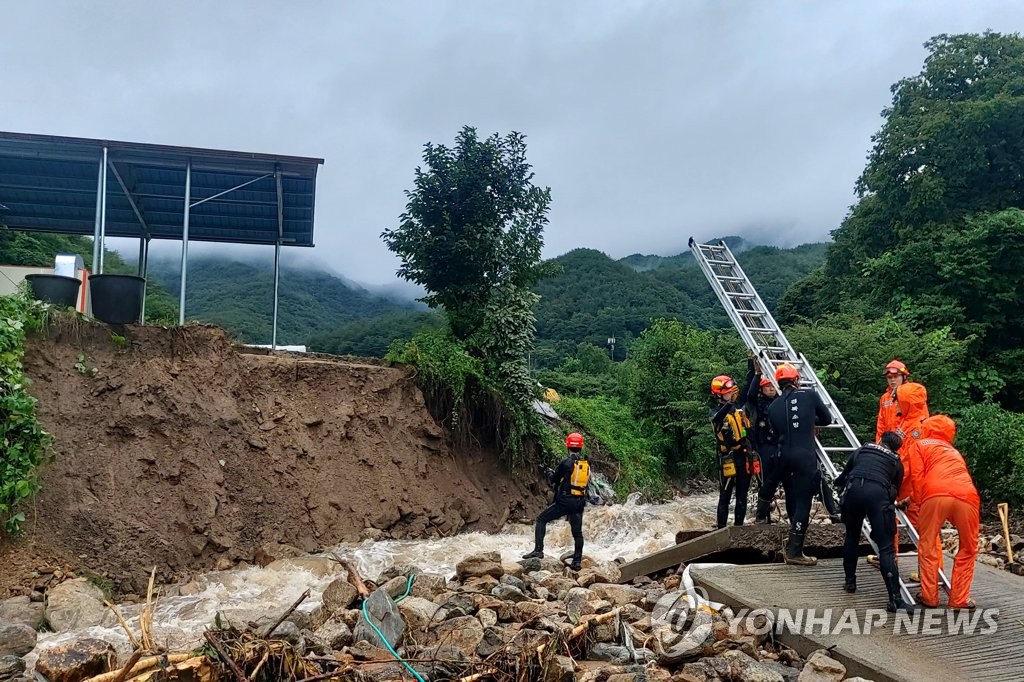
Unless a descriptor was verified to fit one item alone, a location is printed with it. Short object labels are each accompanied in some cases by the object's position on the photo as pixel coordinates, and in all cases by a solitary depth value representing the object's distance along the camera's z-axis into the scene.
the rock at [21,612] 6.98
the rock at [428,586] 7.43
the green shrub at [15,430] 8.09
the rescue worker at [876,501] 6.23
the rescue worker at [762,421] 7.92
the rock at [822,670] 4.98
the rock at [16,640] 5.98
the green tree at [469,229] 15.07
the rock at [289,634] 5.39
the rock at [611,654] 5.51
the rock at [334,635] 5.71
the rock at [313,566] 9.68
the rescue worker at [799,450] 7.22
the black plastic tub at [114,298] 10.24
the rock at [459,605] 6.48
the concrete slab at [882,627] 5.16
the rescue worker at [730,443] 8.45
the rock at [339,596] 6.84
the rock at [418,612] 6.36
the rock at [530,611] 6.61
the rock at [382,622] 5.91
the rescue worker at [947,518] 6.22
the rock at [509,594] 7.34
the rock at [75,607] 7.13
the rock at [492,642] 5.49
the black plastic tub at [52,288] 10.06
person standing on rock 9.63
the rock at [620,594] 7.17
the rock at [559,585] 7.87
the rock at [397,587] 7.32
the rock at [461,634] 5.77
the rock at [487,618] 6.32
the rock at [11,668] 4.97
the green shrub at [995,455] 12.07
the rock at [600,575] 8.00
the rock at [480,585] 7.70
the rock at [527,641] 5.00
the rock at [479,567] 8.25
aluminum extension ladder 8.80
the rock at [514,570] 8.61
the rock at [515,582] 7.74
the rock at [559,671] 4.80
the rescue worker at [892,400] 7.26
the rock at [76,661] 4.56
